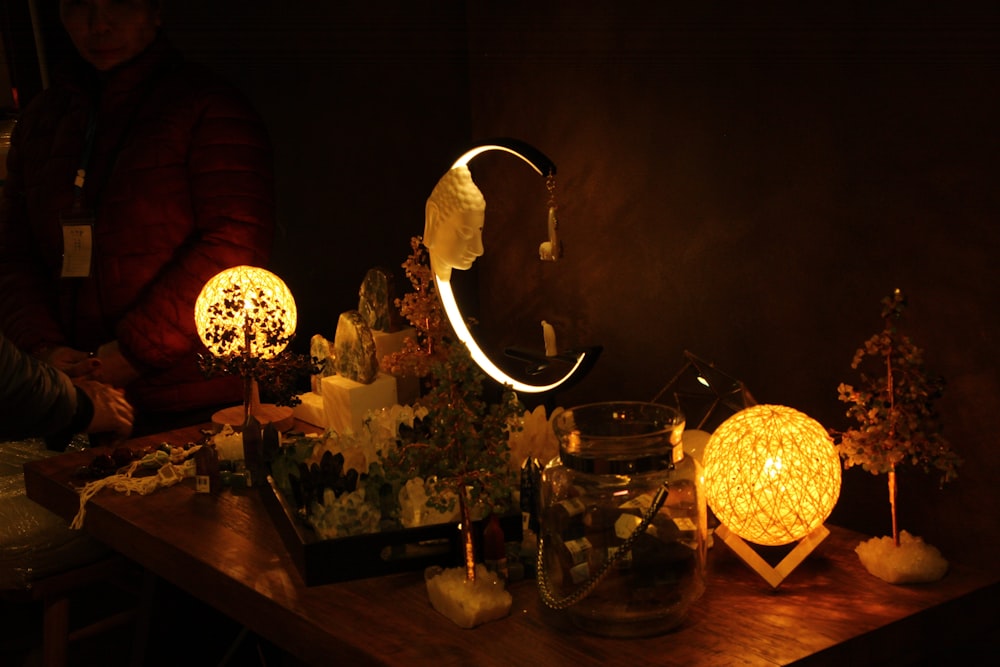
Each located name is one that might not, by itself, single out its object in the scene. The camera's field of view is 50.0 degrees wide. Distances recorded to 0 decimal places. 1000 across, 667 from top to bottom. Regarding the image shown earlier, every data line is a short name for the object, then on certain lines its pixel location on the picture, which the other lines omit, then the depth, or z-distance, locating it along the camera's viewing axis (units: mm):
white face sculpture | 2447
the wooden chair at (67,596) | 2578
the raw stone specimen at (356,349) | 2676
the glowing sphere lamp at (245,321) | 2559
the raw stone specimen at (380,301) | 2863
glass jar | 1597
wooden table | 1548
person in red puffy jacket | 2889
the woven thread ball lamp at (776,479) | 1672
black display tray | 1813
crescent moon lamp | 2406
